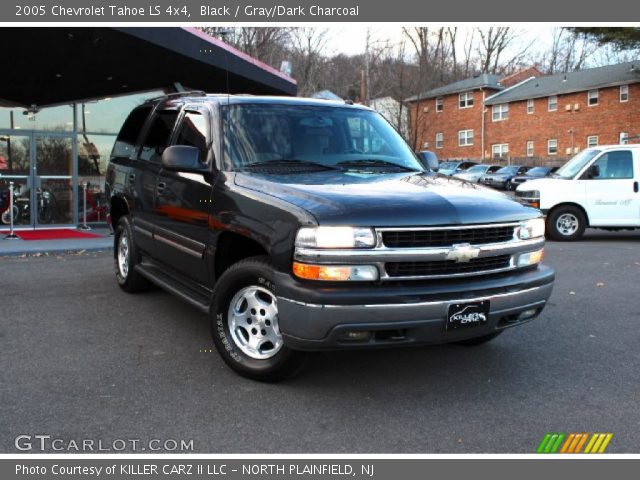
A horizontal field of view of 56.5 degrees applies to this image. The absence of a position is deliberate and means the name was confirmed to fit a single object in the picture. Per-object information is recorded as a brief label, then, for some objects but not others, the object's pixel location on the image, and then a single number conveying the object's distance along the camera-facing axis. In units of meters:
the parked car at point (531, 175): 30.11
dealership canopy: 8.79
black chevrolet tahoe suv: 3.40
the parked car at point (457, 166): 36.44
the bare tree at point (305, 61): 31.28
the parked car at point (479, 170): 34.93
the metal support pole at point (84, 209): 13.45
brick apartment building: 38.41
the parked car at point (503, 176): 33.00
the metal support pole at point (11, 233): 11.08
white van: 11.49
